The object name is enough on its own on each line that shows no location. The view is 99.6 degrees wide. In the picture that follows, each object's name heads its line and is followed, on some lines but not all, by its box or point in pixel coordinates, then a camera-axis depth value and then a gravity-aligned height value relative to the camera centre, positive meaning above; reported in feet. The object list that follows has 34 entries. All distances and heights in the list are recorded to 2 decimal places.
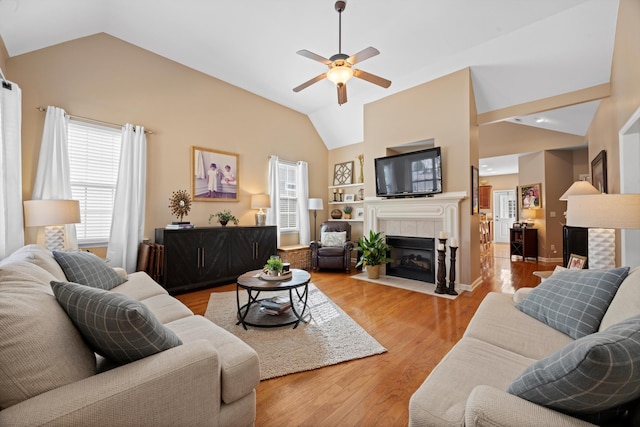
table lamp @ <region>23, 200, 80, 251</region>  8.81 +0.04
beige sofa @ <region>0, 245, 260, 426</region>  2.70 -1.88
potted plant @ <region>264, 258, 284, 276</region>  9.29 -1.92
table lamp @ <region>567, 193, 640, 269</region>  6.13 -0.08
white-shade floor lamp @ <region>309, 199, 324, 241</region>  19.40 +0.55
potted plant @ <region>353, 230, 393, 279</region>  15.15 -2.43
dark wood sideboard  12.33 -2.09
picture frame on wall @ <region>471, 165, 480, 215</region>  13.34 +0.98
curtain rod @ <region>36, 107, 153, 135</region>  10.30 +4.00
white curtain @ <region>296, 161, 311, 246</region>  19.47 +0.71
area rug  6.79 -3.77
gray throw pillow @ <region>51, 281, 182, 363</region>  3.35 -1.37
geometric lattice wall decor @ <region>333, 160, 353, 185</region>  20.61 +2.98
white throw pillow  17.75 -1.82
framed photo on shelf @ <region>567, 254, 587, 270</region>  7.56 -1.56
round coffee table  8.50 -3.51
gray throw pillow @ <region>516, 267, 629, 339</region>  4.66 -1.72
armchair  16.87 -2.35
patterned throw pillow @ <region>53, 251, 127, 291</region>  6.65 -1.46
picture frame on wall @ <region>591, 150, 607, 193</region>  11.90 +1.74
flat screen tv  13.74 +1.97
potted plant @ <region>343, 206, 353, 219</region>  19.92 +0.01
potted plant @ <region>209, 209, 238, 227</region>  14.61 -0.22
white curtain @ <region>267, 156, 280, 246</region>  17.72 +1.33
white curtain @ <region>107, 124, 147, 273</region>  11.80 +0.50
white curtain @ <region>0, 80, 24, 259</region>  8.29 +1.61
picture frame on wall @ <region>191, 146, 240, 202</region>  14.44 +2.13
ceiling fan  8.68 +4.82
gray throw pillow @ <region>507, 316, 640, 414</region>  2.31 -1.48
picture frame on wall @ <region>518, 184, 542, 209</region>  21.36 +1.05
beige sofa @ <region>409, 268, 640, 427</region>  2.68 -2.34
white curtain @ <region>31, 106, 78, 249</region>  10.18 +1.93
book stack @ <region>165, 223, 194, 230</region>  12.49 -0.59
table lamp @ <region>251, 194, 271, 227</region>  16.28 +0.69
